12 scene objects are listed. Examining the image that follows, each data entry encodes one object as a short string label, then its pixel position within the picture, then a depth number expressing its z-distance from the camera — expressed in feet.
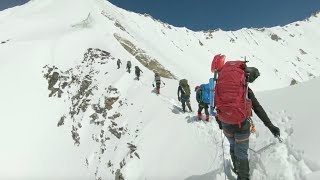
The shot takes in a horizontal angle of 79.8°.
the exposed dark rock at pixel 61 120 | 48.68
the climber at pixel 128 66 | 51.58
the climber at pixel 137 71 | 49.01
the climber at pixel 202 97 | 25.58
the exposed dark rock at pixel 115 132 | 38.89
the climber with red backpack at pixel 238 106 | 9.46
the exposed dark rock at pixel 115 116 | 42.45
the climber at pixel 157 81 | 40.89
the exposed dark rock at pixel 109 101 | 45.61
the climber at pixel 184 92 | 30.24
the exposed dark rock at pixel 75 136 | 44.68
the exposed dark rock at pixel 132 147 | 31.48
